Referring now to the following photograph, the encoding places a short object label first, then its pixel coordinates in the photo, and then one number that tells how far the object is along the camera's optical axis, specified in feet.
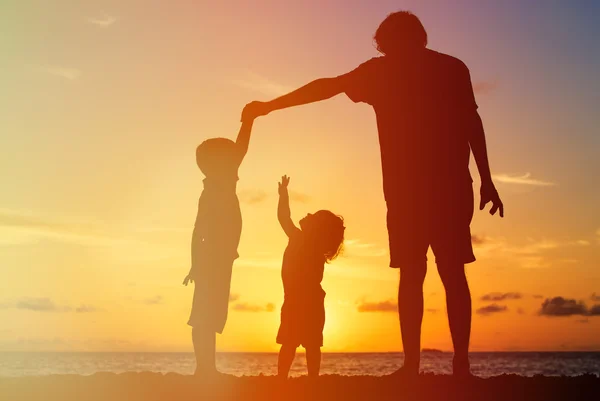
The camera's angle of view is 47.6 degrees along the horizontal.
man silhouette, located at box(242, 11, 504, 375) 23.25
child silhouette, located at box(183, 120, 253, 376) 26.25
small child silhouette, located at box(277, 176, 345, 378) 26.08
